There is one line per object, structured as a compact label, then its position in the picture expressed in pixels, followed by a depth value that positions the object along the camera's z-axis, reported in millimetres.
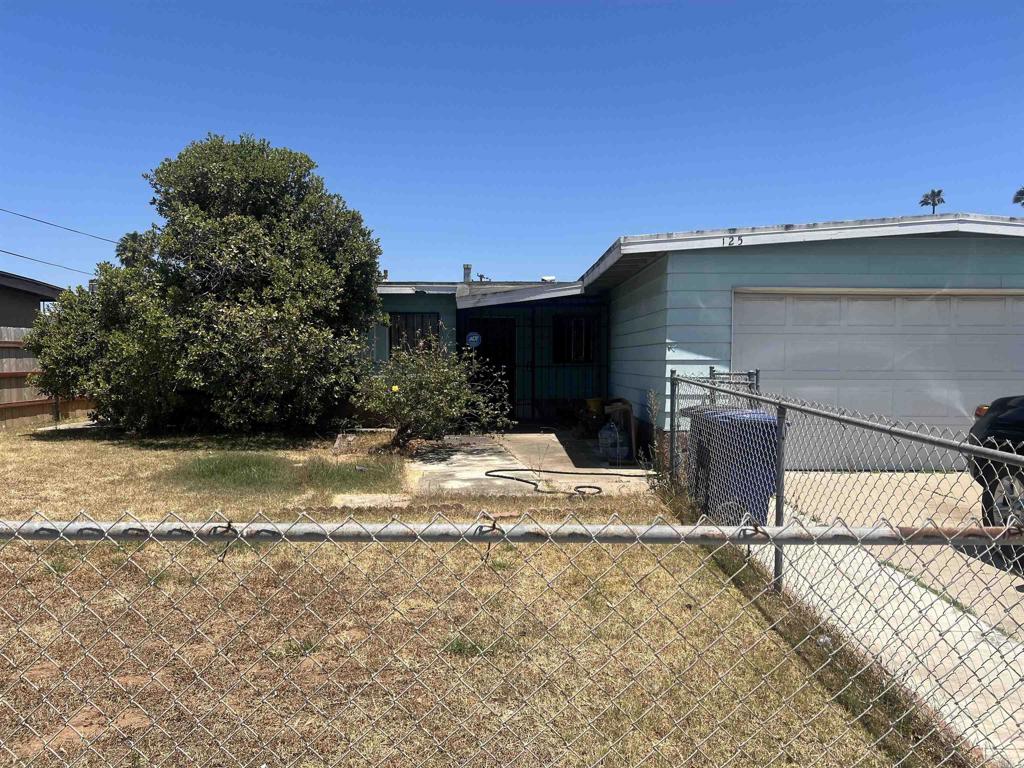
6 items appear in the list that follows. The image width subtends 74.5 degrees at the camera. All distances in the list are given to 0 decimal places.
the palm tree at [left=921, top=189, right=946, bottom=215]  66450
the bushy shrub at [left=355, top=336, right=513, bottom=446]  10203
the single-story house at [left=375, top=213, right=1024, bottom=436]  8586
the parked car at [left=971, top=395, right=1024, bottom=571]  4672
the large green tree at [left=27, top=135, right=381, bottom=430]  10648
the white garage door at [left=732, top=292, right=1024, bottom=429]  8852
